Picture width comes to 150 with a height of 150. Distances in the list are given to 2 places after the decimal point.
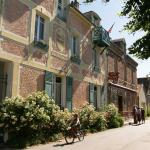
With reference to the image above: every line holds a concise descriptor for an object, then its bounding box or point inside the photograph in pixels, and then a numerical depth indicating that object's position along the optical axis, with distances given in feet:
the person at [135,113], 81.82
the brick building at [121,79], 85.35
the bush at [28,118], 37.83
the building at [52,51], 43.14
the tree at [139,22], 17.22
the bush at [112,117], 68.08
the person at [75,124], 43.80
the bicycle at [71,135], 43.57
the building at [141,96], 129.24
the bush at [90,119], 55.36
